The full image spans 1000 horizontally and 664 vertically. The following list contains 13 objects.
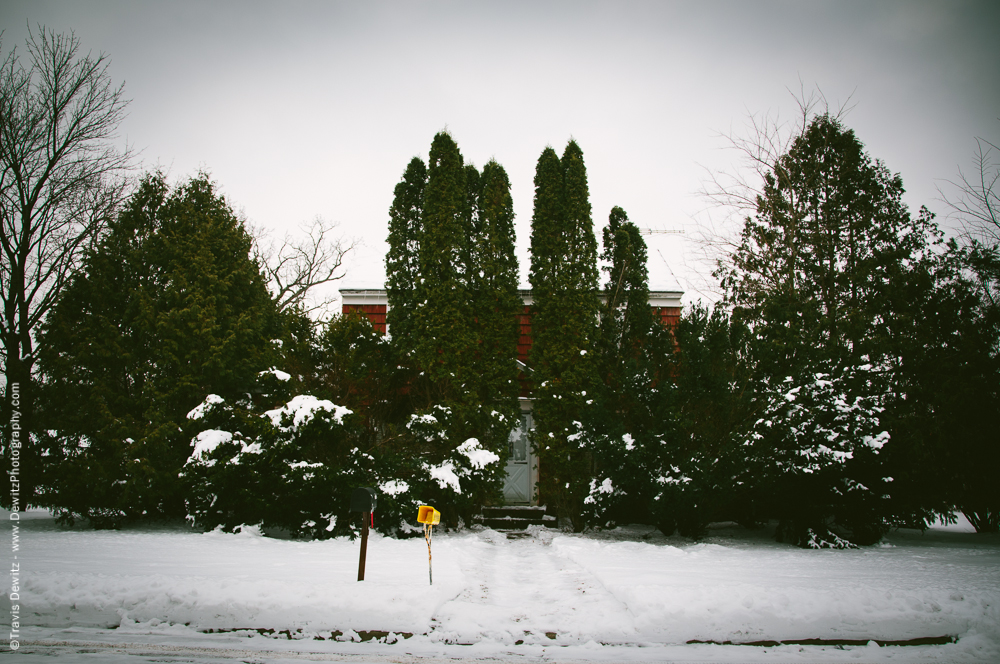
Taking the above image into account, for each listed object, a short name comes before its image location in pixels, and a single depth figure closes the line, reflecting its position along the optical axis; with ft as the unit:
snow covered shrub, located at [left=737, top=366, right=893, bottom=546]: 28.94
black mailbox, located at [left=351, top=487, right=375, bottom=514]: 18.78
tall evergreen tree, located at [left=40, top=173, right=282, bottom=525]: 28.99
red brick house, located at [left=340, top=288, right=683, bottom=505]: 42.55
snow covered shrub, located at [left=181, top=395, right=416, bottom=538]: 28.32
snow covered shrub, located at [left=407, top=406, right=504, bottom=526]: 30.66
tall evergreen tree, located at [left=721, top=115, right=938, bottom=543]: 29.43
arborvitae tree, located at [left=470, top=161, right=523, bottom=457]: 36.27
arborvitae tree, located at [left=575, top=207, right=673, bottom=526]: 29.96
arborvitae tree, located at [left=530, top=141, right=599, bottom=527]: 35.40
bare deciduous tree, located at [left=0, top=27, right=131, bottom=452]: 36.58
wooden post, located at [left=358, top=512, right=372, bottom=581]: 17.81
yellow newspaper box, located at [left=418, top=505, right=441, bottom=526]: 19.24
